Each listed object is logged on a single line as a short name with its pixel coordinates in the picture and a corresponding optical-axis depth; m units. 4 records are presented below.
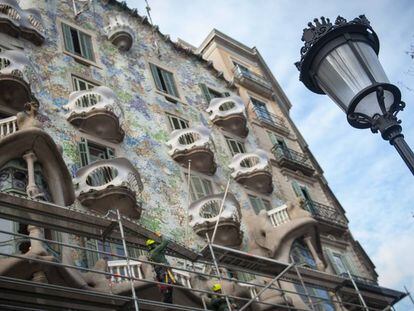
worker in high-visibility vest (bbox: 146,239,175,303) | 11.66
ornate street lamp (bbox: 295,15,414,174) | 6.75
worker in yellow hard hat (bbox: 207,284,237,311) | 13.30
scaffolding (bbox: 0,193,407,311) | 9.75
